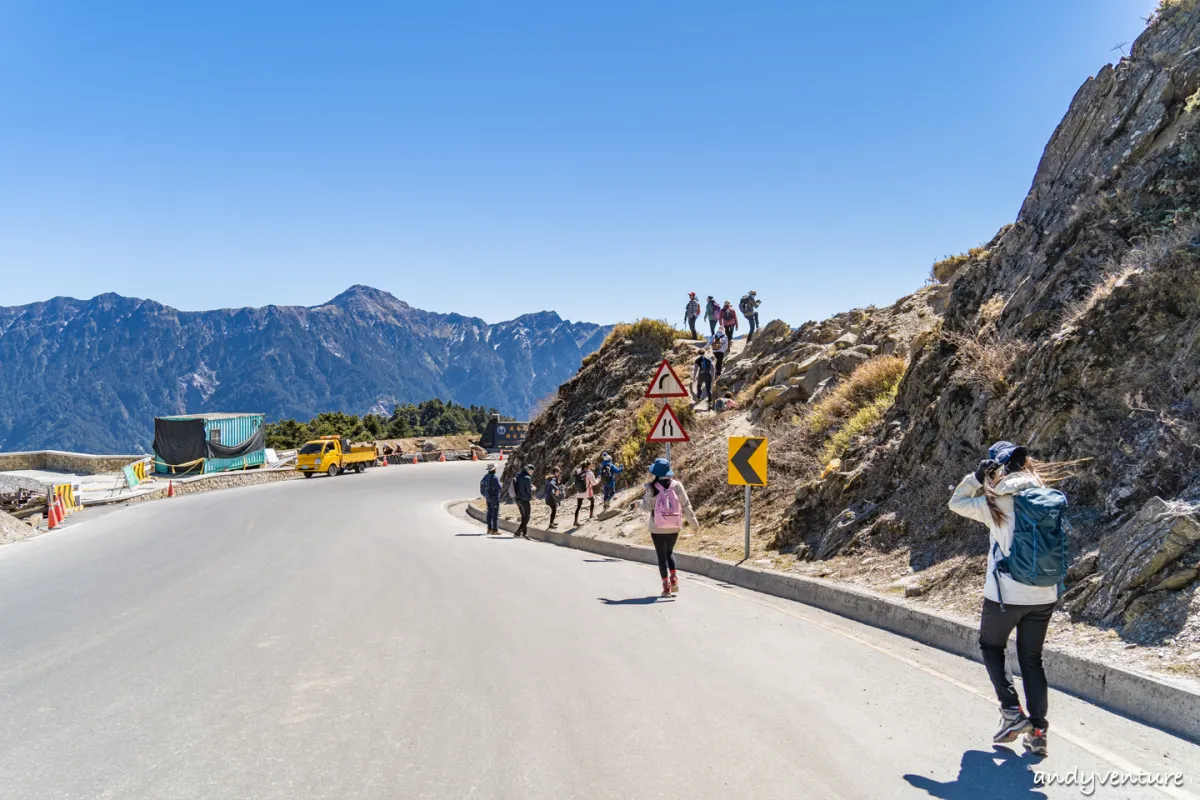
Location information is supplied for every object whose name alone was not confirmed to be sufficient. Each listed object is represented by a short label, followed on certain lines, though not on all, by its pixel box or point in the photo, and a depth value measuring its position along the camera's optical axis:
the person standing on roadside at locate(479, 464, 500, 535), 21.18
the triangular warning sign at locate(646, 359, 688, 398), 14.80
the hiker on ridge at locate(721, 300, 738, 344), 27.41
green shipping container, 46.06
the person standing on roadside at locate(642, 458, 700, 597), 10.18
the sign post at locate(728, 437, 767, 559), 12.20
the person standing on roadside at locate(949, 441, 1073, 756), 4.52
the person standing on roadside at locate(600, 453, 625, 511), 21.16
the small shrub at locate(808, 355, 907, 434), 15.70
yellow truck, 47.16
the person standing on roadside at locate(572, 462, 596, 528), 19.83
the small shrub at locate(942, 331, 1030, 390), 10.22
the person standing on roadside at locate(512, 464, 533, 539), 20.12
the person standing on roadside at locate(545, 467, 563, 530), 20.52
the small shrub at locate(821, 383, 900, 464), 13.78
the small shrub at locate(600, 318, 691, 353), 32.75
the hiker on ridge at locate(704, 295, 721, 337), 28.44
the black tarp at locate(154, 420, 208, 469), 45.62
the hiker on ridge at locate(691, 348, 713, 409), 24.50
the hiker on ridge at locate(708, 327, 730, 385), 25.00
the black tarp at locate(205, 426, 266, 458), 46.53
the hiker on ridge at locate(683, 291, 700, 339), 29.50
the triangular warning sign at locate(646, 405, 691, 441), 14.23
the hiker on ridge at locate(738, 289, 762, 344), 28.98
